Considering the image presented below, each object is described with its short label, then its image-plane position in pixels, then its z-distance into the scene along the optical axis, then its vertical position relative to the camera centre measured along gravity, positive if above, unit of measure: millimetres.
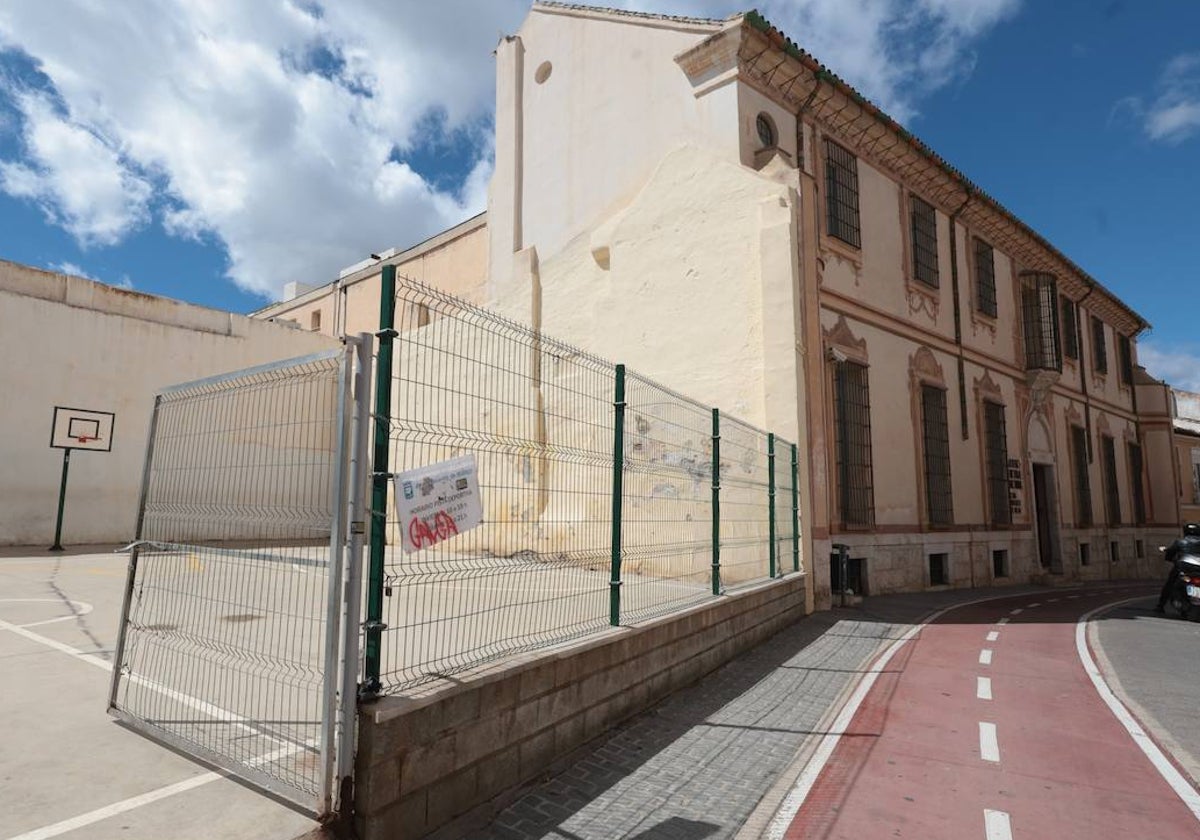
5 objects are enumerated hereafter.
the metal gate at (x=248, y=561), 3307 -262
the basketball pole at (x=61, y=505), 14898 +107
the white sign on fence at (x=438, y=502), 3521 +67
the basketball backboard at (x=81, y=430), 15805 +1787
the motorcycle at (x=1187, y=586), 12195 -1013
